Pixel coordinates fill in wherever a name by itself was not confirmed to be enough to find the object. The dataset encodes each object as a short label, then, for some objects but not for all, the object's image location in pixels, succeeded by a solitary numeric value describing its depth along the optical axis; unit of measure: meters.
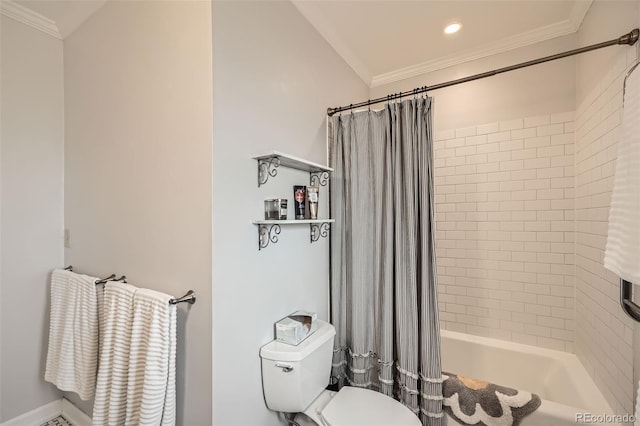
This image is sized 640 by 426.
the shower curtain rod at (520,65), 1.13
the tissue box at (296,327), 1.30
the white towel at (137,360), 1.04
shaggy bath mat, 1.33
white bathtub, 1.30
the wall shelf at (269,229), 1.24
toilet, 1.23
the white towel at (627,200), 0.81
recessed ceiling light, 1.79
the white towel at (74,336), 1.35
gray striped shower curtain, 1.48
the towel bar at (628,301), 0.96
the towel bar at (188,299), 1.06
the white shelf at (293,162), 1.21
